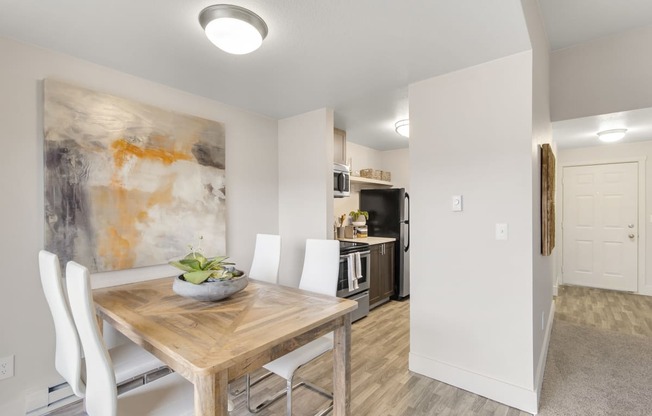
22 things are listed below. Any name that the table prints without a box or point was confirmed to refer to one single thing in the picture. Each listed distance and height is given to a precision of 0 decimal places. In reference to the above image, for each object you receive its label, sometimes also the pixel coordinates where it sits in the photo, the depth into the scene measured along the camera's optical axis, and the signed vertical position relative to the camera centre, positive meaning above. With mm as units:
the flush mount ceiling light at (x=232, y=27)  1588 +962
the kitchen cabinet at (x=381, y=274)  3875 -921
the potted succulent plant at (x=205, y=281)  1656 -417
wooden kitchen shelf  4331 +375
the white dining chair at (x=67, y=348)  1438 -691
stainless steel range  3314 -811
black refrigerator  4332 -305
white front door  4461 -359
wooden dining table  1088 -555
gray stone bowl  1652 -455
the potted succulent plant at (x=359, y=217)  4602 -182
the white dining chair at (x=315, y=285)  1718 -590
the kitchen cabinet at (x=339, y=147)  3704 +732
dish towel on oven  3329 -745
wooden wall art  2281 +46
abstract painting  2023 +211
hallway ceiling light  3588 +822
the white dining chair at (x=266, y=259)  2504 -446
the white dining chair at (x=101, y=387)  1159 -698
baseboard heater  1929 -1263
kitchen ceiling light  3615 +957
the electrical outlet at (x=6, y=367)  1847 -971
